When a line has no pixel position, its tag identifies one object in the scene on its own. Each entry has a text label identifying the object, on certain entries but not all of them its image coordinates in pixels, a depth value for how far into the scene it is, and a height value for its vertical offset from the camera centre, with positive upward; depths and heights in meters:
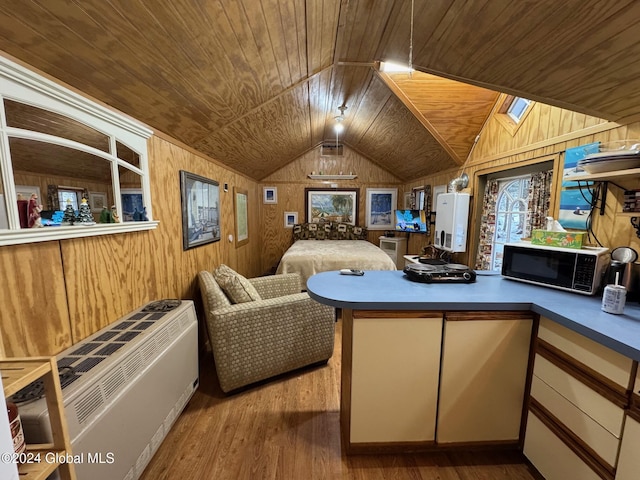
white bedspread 3.52 -0.69
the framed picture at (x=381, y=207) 5.63 +0.08
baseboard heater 0.99 -0.83
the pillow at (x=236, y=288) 2.14 -0.65
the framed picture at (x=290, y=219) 5.65 -0.19
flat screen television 4.21 -0.17
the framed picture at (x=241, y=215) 3.87 -0.08
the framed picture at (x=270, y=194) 5.59 +0.34
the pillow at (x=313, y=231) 5.56 -0.44
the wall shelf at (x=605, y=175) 1.31 +0.20
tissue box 1.57 -0.17
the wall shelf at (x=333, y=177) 4.82 +0.63
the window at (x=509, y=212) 2.54 -0.01
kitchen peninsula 1.36 -0.85
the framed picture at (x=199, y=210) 2.34 +0.00
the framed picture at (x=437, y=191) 3.83 +0.30
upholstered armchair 1.97 -0.96
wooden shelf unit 0.75 -0.68
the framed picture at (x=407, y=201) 5.14 +0.19
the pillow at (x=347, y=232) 5.56 -0.46
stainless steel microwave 1.47 -0.34
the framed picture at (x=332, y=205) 5.62 +0.12
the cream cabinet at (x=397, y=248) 5.07 -0.74
